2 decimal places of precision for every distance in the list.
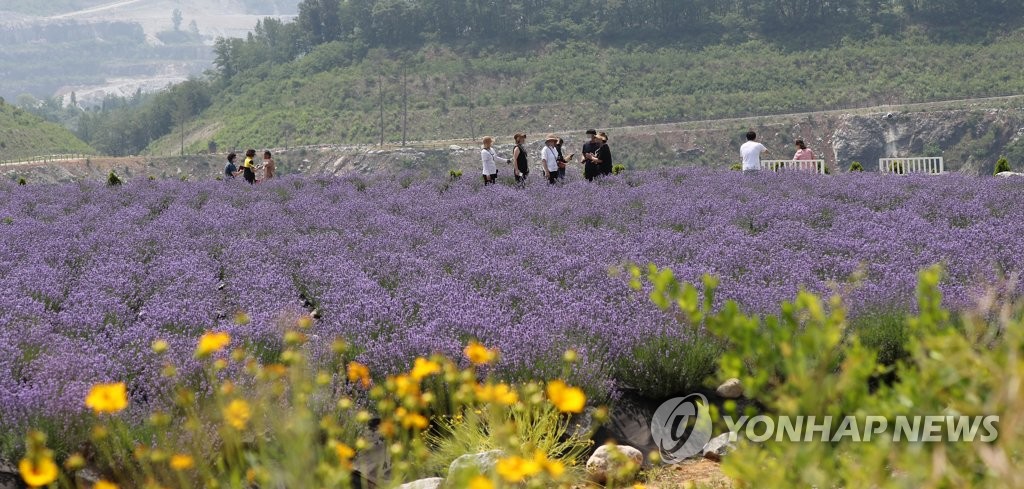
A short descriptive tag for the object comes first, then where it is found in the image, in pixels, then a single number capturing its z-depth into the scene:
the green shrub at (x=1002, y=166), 37.69
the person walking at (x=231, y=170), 37.03
